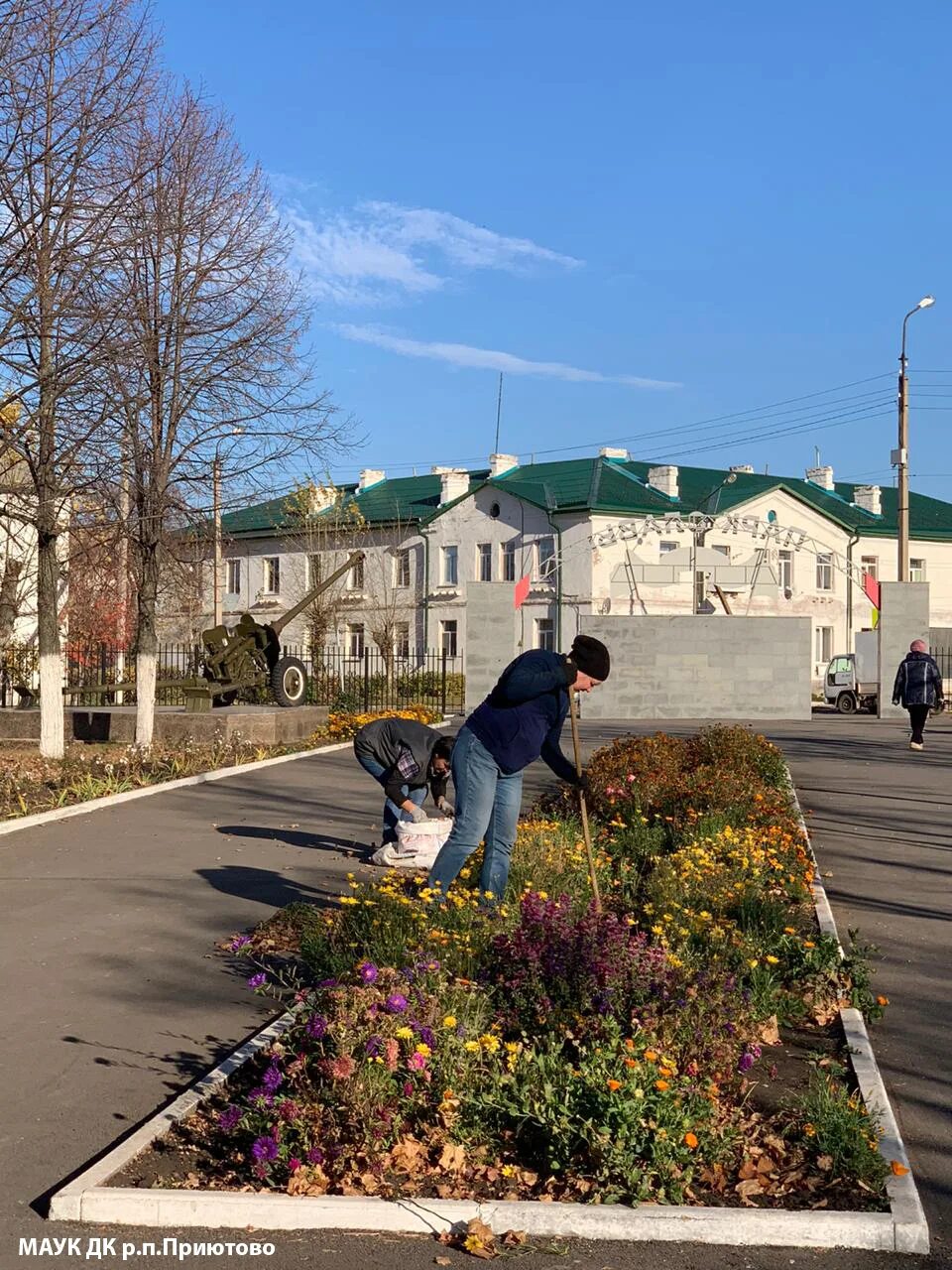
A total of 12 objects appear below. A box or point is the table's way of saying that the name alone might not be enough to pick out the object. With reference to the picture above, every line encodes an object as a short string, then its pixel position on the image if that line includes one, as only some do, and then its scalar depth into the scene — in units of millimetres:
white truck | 40406
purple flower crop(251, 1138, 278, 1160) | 4574
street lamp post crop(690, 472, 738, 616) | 54094
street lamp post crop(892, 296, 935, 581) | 33594
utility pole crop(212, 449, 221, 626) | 19750
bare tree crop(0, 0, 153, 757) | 13008
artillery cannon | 22516
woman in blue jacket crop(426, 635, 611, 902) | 7770
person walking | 21062
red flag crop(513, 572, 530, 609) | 30948
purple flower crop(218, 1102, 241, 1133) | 4852
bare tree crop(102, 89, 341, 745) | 19078
